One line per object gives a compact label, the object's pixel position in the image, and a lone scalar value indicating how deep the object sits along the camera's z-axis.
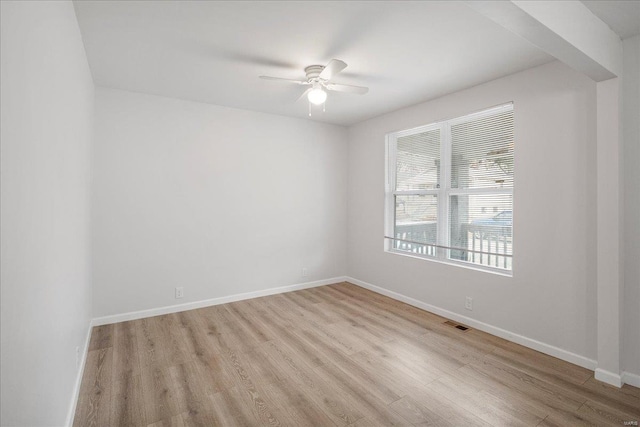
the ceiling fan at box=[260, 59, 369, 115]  2.69
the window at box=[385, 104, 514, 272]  3.12
